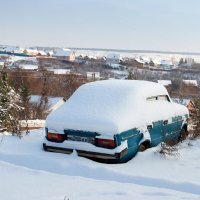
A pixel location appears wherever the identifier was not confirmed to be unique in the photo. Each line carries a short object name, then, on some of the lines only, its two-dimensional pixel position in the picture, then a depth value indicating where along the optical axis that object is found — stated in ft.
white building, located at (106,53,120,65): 498.73
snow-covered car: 20.40
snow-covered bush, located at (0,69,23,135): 52.70
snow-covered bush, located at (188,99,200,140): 28.65
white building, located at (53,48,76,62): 520.67
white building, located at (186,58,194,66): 615.98
